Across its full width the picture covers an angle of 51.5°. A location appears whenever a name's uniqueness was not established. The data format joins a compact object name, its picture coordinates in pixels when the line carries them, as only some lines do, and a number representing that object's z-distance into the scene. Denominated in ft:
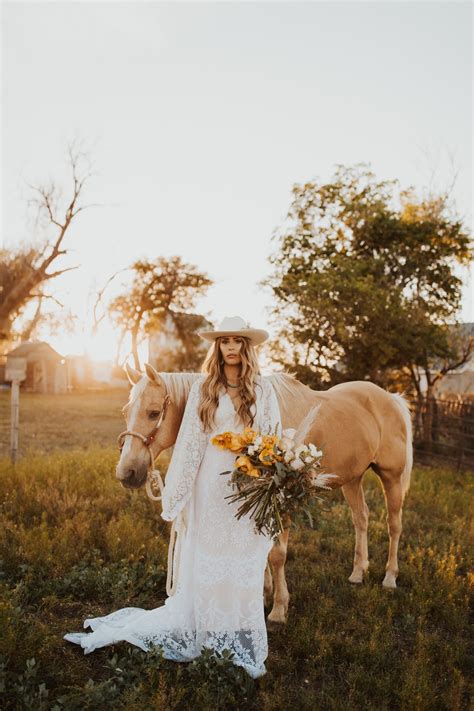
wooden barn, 117.50
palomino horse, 11.13
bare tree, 69.51
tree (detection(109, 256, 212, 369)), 82.07
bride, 10.37
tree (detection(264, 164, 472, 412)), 37.17
